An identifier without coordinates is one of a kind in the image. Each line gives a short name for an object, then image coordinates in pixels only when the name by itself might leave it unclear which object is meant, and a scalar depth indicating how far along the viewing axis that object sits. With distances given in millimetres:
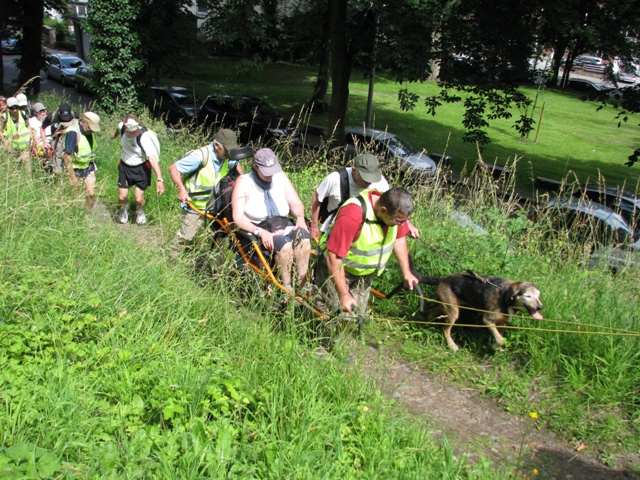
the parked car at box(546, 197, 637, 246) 5578
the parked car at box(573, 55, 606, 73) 40116
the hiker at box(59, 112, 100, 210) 6867
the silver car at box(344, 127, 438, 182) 13648
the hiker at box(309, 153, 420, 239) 4598
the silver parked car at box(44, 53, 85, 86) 28141
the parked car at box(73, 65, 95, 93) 25103
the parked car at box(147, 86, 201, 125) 18891
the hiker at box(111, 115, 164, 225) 6848
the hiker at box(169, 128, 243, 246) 5672
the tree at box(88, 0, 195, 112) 15062
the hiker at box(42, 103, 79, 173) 7100
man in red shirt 3914
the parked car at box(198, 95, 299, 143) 17562
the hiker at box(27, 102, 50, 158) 7621
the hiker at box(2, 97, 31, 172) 7545
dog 4285
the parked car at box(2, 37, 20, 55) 21688
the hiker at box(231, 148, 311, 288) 4629
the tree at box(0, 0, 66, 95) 20656
